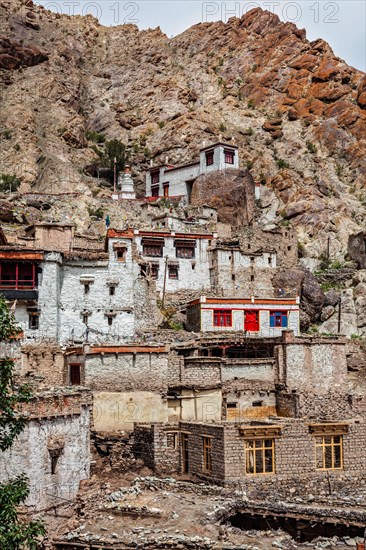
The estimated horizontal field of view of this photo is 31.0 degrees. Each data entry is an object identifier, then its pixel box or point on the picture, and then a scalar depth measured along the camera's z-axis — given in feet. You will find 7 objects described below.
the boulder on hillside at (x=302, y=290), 183.21
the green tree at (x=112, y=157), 282.15
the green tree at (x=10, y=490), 55.94
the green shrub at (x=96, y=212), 209.85
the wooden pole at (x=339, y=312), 182.50
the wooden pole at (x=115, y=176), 266.98
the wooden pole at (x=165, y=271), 169.99
